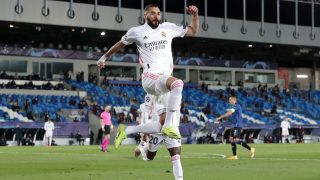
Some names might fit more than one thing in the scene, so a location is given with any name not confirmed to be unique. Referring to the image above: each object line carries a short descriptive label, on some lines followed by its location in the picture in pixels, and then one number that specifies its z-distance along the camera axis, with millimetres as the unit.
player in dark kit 21844
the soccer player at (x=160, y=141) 9633
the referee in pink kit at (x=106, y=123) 28595
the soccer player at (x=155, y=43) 10711
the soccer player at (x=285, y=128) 48281
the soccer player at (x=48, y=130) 40212
